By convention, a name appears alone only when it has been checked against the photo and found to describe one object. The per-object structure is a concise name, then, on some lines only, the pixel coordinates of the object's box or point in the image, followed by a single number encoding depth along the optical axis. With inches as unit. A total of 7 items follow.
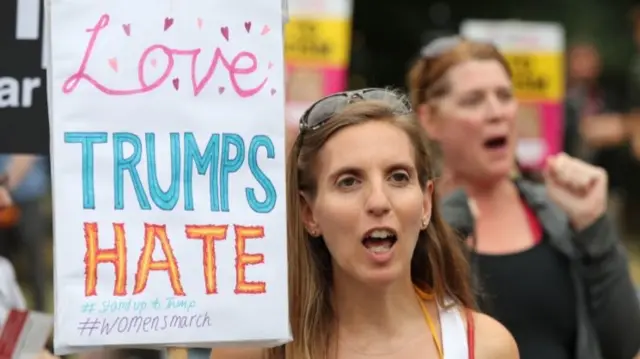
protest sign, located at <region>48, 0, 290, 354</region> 221.9
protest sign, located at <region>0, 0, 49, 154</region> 264.1
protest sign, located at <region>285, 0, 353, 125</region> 613.0
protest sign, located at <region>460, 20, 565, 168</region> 538.0
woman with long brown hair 238.5
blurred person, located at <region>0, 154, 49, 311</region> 604.6
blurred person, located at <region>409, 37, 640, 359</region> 303.6
